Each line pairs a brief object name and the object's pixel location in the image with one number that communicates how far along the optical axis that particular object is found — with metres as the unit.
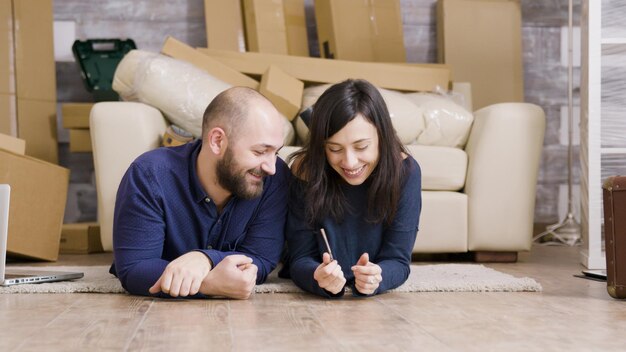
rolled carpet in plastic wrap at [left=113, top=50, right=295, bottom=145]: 3.15
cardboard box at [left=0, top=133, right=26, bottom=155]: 3.17
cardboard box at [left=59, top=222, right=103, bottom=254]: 3.59
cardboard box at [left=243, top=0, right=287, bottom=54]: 4.09
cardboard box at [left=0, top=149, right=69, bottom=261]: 3.08
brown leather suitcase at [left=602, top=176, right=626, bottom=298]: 2.13
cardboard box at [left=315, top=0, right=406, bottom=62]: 4.13
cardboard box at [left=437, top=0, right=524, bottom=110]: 4.29
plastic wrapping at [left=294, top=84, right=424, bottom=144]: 3.32
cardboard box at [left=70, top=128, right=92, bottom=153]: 3.92
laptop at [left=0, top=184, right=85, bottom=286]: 2.18
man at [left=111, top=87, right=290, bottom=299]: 2.05
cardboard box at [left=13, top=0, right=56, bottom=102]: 3.92
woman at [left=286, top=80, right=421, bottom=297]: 2.12
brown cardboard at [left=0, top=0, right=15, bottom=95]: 3.87
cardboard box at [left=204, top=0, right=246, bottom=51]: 4.16
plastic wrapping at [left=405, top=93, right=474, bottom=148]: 3.34
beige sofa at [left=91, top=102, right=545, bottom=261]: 3.16
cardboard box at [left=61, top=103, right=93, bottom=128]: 3.88
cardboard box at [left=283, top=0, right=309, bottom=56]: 4.21
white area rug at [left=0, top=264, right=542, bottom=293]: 2.25
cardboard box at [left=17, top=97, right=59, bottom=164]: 3.89
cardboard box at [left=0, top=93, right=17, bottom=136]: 3.83
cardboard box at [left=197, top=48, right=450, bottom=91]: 3.68
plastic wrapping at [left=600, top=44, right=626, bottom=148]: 3.03
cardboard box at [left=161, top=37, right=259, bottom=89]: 3.46
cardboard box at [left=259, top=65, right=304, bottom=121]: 3.40
